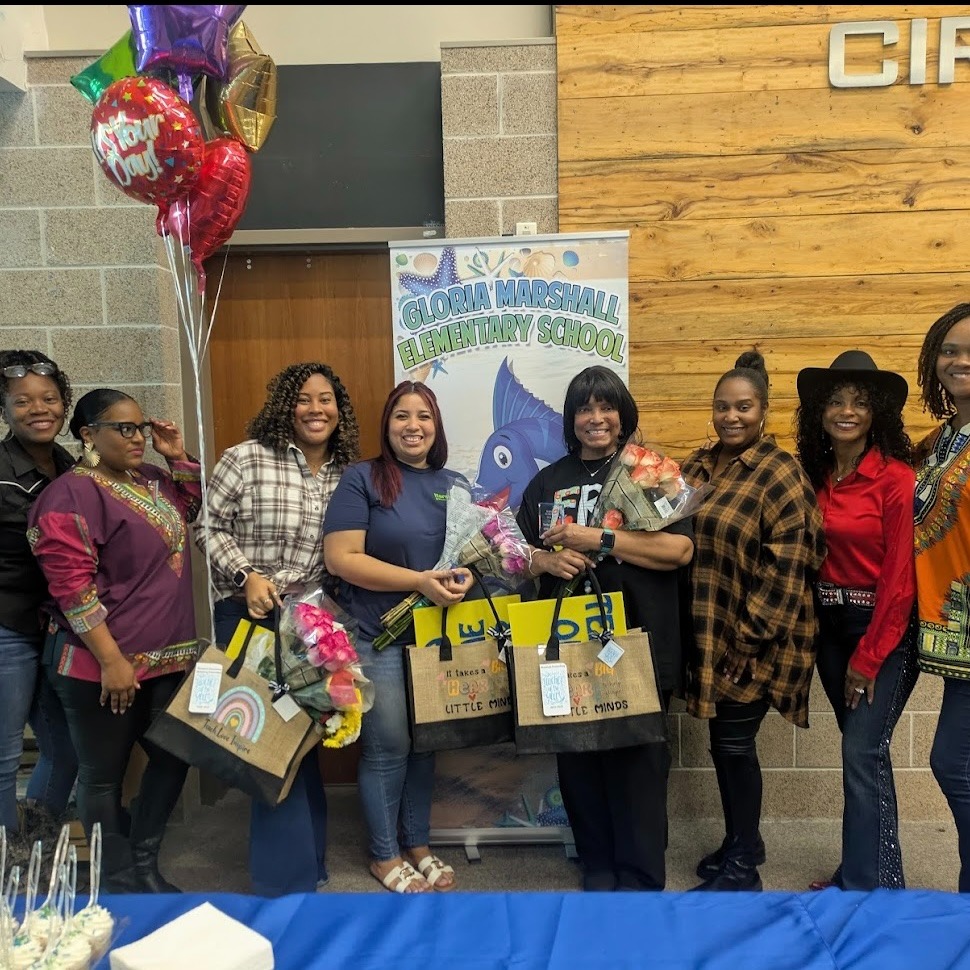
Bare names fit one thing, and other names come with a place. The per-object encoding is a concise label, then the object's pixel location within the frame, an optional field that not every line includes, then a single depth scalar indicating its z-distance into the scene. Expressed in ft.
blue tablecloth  4.05
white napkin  3.66
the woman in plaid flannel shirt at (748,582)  7.57
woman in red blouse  7.44
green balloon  7.59
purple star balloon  7.24
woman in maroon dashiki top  7.32
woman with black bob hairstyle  7.39
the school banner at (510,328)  9.30
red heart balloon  7.64
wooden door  11.25
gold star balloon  7.81
